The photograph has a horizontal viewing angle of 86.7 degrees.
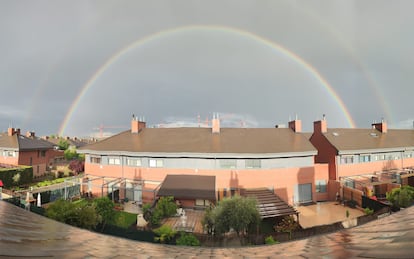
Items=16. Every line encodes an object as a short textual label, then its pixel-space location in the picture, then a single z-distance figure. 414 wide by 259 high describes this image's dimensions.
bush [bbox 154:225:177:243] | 13.15
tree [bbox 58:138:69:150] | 76.18
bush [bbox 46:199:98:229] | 13.71
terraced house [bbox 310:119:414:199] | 27.31
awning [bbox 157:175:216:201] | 20.35
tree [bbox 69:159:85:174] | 41.97
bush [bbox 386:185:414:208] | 17.89
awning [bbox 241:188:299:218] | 18.45
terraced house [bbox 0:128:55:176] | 39.06
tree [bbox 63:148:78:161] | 56.79
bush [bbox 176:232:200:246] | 12.74
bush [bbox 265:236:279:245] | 13.55
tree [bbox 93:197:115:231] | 15.94
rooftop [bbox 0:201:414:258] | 1.80
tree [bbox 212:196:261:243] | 14.93
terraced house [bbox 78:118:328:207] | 23.41
